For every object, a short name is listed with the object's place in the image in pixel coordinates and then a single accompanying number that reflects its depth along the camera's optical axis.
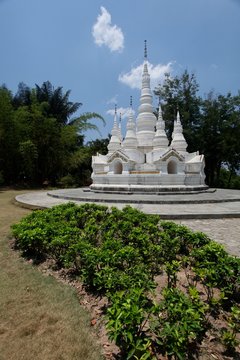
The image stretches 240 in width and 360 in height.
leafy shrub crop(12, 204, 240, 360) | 2.30
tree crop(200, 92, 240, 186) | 25.59
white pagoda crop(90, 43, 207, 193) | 15.02
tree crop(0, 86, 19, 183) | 20.12
